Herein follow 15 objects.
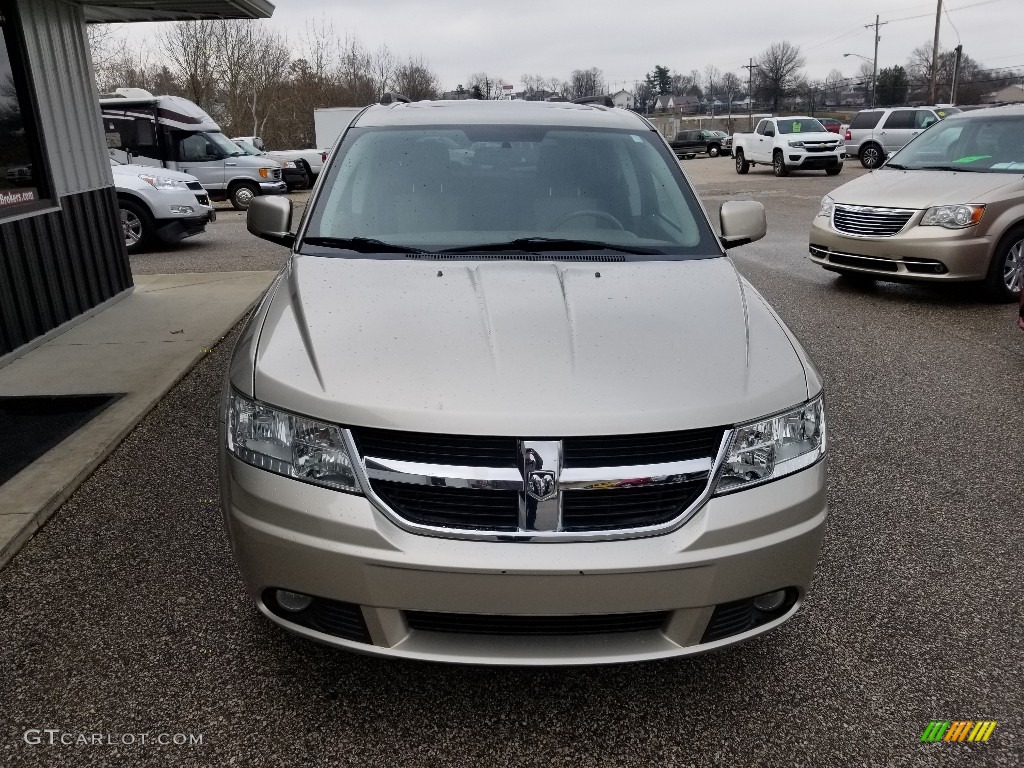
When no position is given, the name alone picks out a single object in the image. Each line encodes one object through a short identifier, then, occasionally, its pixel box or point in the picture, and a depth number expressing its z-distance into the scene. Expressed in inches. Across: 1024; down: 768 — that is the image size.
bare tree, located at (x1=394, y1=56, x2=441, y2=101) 2496.3
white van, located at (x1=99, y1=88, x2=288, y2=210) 737.0
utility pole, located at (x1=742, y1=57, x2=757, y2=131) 3919.8
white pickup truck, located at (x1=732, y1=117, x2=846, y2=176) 1058.7
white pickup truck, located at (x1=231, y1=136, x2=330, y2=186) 978.7
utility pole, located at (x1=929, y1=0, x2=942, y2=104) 1929.1
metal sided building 260.8
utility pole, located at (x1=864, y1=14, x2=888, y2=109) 2952.0
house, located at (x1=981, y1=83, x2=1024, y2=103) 3139.3
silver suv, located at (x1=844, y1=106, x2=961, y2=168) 1063.0
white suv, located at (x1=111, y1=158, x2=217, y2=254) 495.8
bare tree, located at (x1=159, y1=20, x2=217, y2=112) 1695.4
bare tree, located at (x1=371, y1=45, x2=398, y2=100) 2342.3
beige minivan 314.7
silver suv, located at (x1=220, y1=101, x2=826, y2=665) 86.4
